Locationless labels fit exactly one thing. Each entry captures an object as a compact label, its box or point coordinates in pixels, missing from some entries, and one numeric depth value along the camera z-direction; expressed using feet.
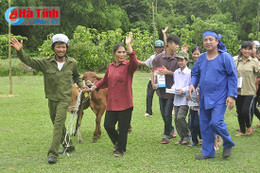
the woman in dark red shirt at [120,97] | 20.27
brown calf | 24.58
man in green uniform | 19.44
